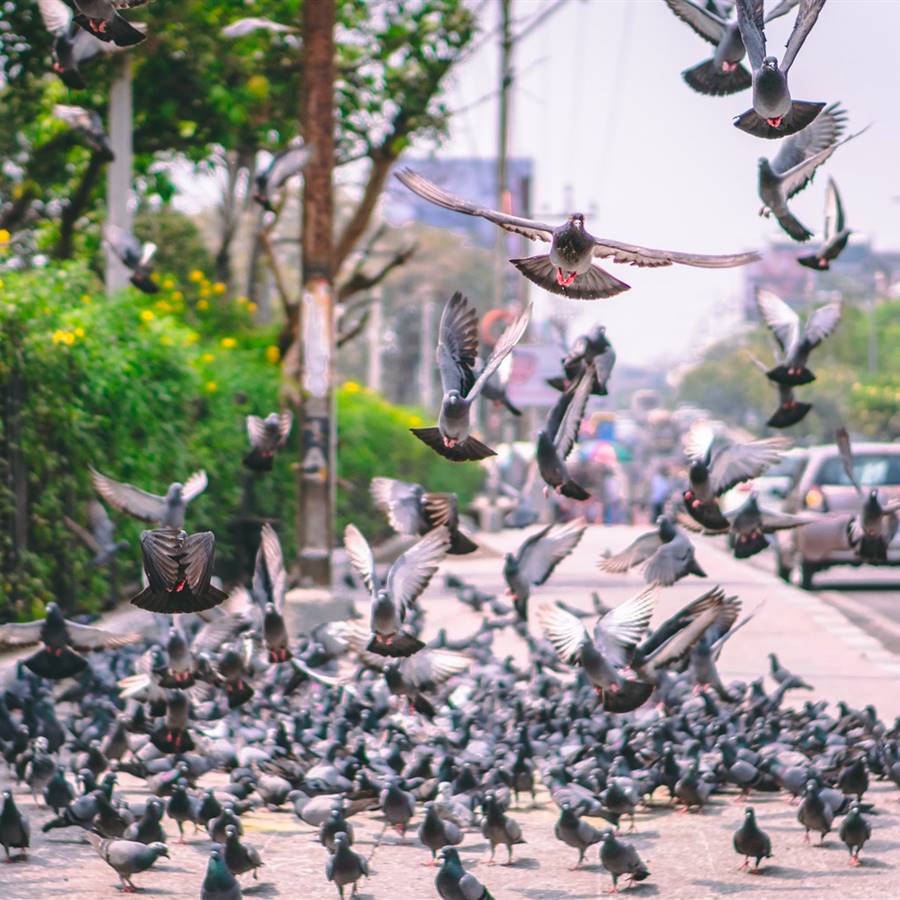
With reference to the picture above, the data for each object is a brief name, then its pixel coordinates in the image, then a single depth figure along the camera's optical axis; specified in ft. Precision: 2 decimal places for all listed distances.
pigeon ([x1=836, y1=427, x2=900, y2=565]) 28.40
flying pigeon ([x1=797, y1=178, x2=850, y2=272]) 22.13
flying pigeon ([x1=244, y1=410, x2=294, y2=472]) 27.96
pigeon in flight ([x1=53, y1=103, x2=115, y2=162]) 36.29
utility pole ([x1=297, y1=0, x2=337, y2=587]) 51.21
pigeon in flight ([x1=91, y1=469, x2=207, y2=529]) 28.96
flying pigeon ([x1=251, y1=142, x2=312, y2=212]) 39.24
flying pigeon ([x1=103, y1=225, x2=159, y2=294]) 33.19
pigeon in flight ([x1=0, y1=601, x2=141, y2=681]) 25.07
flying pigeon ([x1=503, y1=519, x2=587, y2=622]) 26.27
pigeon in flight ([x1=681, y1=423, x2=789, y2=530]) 23.48
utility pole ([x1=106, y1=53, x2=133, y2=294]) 50.34
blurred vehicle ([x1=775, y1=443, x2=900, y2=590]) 67.82
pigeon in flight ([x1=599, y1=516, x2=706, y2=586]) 26.09
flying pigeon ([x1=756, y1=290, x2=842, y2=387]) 24.66
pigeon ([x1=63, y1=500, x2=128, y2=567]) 38.88
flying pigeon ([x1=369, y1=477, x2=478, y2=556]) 24.36
